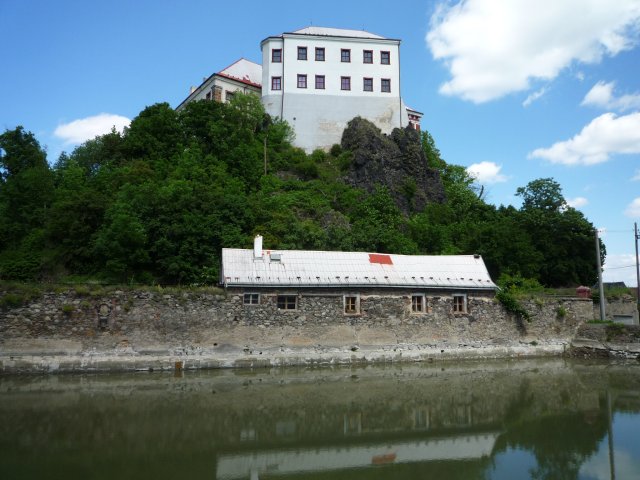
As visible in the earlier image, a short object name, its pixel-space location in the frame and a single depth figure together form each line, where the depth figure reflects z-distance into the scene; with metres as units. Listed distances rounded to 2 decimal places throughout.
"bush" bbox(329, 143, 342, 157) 42.70
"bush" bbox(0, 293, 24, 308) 17.89
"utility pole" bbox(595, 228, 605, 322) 25.99
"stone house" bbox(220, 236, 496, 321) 20.73
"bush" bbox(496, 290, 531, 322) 23.59
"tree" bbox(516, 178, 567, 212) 40.62
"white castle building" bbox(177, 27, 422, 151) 43.38
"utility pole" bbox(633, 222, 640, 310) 30.45
